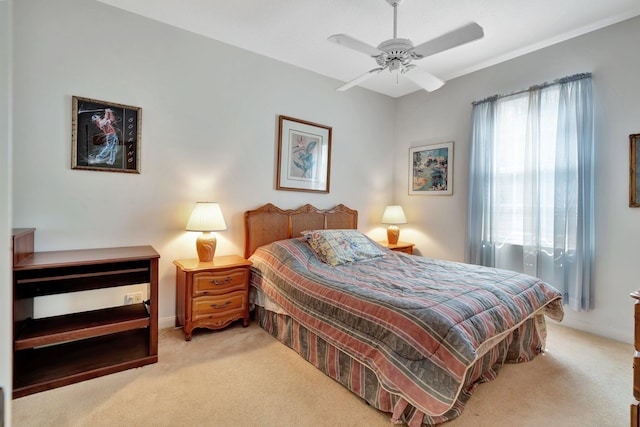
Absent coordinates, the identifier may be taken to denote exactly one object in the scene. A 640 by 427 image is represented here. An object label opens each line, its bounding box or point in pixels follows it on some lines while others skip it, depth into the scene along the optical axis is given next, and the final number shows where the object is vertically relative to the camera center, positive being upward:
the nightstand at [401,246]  4.01 -0.45
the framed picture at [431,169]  3.97 +0.58
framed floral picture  3.51 +0.65
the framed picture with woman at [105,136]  2.43 +0.58
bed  1.53 -0.63
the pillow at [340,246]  2.96 -0.36
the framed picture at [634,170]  2.59 +0.39
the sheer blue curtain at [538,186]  2.83 +0.29
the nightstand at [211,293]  2.59 -0.74
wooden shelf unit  1.93 -0.81
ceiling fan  1.90 +1.10
